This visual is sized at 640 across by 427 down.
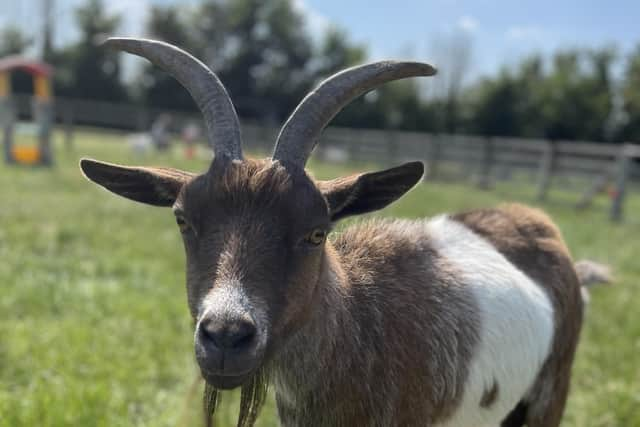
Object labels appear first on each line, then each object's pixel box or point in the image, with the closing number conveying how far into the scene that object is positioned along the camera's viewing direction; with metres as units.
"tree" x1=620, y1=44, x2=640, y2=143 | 35.34
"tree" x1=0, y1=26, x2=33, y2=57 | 48.78
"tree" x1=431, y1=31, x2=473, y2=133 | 41.28
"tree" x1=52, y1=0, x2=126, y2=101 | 43.84
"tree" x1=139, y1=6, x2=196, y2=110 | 41.47
